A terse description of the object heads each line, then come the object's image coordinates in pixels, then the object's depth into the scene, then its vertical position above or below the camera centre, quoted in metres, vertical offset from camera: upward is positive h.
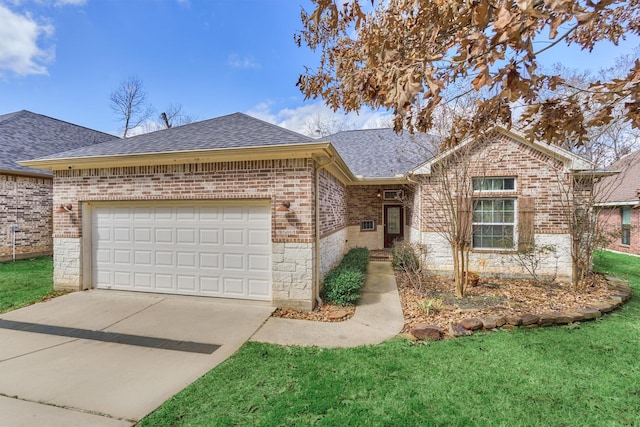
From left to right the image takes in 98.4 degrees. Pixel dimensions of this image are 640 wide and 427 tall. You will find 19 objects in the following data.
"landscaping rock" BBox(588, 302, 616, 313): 5.38 -1.85
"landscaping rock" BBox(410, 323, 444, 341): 4.52 -1.98
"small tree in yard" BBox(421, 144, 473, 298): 6.57 +0.30
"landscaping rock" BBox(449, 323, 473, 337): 4.64 -2.00
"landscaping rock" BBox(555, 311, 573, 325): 4.97 -1.90
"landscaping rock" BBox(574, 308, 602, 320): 5.13 -1.86
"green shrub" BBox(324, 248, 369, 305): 6.11 -1.66
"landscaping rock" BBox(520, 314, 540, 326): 4.90 -1.89
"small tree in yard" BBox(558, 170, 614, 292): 6.83 -0.44
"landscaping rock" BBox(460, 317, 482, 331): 4.78 -1.93
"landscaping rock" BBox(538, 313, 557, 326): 4.95 -1.91
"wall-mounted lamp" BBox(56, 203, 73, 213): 6.96 +0.06
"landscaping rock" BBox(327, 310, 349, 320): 5.39 -2.04
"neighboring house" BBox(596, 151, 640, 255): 12.48 +0.14
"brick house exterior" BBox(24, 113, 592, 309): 5.75 +0.35
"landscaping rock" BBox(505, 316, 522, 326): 4.89 -1.91
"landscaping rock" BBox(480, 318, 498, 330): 4.84 -1.95
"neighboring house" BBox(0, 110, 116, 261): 10.19 +0.66
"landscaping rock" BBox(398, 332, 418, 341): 4.54 -2.07
